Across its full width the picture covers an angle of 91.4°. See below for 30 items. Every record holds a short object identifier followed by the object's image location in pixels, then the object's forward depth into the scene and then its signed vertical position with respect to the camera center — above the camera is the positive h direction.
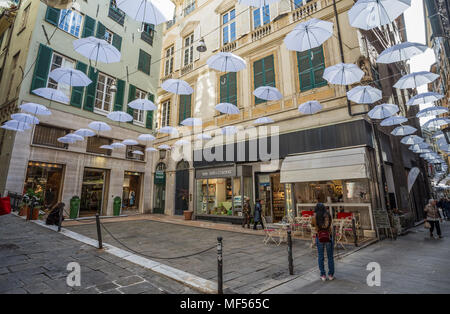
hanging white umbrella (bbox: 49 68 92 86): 8.71 +4.80
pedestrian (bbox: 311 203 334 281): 4.20 -0.71
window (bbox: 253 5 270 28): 13.10 +10.75
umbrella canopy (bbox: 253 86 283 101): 10.11 +4.74
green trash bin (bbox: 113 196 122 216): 15.54 -0.57
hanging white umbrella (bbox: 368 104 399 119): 8.84 +3.38
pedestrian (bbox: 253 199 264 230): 10.36 -0.78
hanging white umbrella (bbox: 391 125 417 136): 11.46 +3.38
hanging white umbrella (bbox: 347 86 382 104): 8.40 +3.84
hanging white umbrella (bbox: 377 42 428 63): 6.61 +4.35
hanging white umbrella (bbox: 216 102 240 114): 11.60 +4.64
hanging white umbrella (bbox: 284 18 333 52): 6.79 +5.09
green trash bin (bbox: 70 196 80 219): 12.95 -0.54
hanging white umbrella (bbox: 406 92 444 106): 8.52 +3.77
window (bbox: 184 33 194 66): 17.20 +11.55
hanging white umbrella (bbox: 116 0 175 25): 5.50 +4.68
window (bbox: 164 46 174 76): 18.98 +11.65
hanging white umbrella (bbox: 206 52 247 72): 8.14 +5.00
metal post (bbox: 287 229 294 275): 4.51 -1.24
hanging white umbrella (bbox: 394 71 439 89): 7.45 +4.01
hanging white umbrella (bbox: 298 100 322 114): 9.48 +3.81
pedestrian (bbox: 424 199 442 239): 8.62 -0.80
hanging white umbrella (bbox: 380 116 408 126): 9.92 +3.34
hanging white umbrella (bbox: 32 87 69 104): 9.83 +4.65
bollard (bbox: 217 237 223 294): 3.50 -1.21
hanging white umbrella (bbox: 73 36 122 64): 7.27 +4.94
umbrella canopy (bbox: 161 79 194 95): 9.43 +4.71
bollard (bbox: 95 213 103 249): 6.18 -1.17
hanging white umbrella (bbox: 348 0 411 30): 5.52 +4.74
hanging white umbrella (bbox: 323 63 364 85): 7.88 +4.40
